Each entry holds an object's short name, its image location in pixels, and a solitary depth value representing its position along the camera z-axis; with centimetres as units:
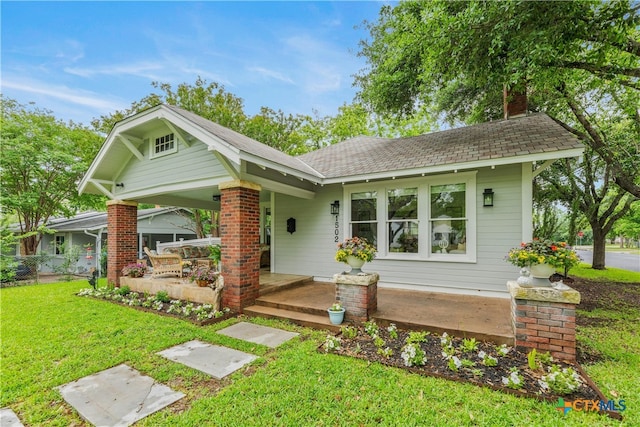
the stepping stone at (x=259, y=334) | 437
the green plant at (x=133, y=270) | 789
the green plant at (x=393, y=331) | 416
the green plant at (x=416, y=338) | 393
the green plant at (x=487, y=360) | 326
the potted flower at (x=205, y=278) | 629
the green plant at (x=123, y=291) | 735
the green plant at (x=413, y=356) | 338
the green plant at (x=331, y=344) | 388
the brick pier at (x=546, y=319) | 339
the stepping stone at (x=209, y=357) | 352
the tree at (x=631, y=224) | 1968
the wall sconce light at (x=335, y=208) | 761
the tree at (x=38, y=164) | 1138
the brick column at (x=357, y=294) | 470
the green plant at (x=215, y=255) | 802
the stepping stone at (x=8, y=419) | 257
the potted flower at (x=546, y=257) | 345
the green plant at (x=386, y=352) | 363
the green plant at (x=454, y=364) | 322
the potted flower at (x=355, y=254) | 485
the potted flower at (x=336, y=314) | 473
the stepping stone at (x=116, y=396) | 267
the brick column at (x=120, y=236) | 815
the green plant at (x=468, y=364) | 330
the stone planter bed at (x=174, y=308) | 541
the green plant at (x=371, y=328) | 429
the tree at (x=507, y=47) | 434
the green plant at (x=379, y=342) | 386
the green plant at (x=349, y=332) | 423
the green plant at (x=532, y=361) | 319
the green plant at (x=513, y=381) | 288
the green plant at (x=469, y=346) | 365
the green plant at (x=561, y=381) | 276
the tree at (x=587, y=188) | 1189
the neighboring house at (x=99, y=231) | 1479
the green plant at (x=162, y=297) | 652
